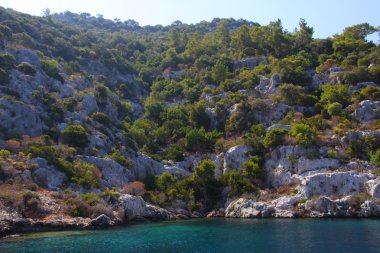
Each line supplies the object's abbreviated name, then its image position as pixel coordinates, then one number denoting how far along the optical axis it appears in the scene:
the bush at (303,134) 67.31
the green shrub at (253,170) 68.50
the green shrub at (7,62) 80.01
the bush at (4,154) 57.78
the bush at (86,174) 60.00
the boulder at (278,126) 75.25
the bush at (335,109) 75.81
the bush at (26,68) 83.31
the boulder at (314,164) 64.69
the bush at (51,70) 89.44
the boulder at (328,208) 56.81
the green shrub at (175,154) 77.56
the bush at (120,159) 69.00
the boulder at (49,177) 57.26
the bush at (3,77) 76.38
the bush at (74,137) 69.06
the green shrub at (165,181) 67.75
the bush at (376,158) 62.88
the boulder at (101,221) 50.62
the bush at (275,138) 70.75
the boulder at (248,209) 60.04
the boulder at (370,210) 55.09
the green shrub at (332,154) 65.44
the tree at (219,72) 101.94
